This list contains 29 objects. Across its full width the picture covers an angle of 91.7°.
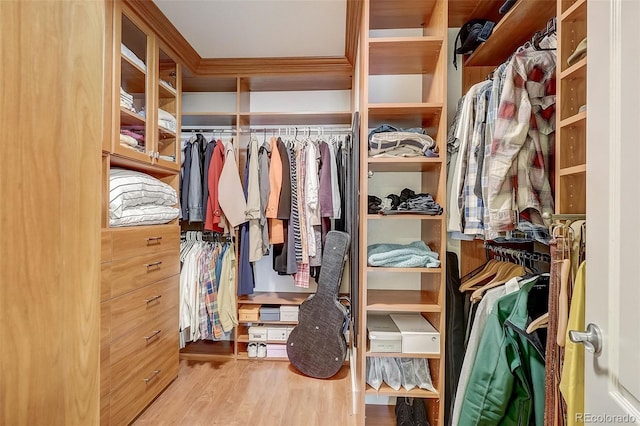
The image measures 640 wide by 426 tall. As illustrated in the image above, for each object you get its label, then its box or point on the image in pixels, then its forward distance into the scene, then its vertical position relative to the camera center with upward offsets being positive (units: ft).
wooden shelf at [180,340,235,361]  8.27 -3.78
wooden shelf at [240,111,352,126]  8.10 +2.58
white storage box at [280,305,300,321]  8.06 -2.59
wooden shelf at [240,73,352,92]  8.09 +3.57
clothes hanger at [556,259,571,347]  2.52 -0.73
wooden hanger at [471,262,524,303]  4.21 -0.89
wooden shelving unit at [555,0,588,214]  2.85 +0.82
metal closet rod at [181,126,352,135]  8.57 +2.34
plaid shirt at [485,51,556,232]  3.31 +0.87
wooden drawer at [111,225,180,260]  5.30 -0.54
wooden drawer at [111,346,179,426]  5.34 -3.40
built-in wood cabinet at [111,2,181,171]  5.44 +2.41
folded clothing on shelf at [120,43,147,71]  5.60 +2.92
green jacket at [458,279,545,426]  3.25 -1.73
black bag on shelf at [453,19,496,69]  4.69 +2.81
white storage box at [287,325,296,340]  8.13 -3.04
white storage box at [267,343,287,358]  8.19 -3.64
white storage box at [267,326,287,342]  8.14 -3.17
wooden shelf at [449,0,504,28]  5.08 +3.47
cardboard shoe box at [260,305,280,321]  8.07 -2.63
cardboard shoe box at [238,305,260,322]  8.11 -2.66
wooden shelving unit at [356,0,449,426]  4.73 +0.84
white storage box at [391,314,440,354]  4.79 -1.98
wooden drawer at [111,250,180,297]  5.29 -1.11
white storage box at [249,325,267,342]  8.16 -3.18
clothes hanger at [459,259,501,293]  4.73 -0.95
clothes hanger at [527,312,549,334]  3.14 -1.11
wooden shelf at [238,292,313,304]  8.14 -2.30
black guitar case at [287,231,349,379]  6.93 -2.53
